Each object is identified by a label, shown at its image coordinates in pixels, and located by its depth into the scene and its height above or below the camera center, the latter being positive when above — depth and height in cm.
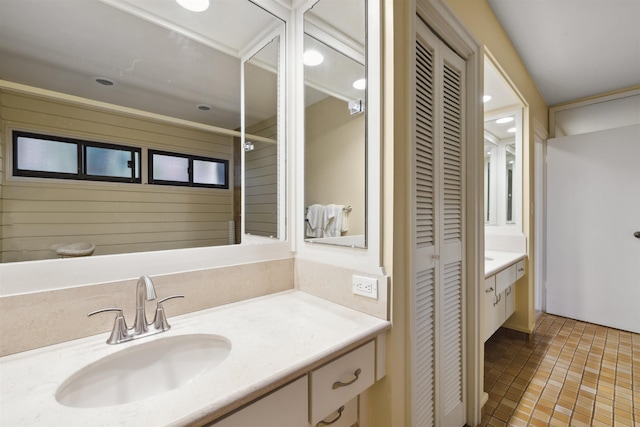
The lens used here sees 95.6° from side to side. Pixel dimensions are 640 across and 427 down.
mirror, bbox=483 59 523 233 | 282 +52
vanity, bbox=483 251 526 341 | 206 -57
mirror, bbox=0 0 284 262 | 91 +41
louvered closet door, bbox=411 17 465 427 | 131 -12
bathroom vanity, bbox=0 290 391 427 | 62 -42
